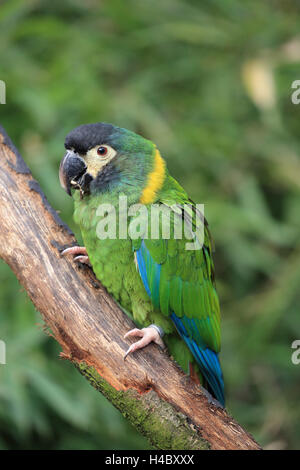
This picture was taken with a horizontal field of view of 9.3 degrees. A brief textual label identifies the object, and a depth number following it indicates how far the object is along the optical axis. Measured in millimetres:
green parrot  1416
